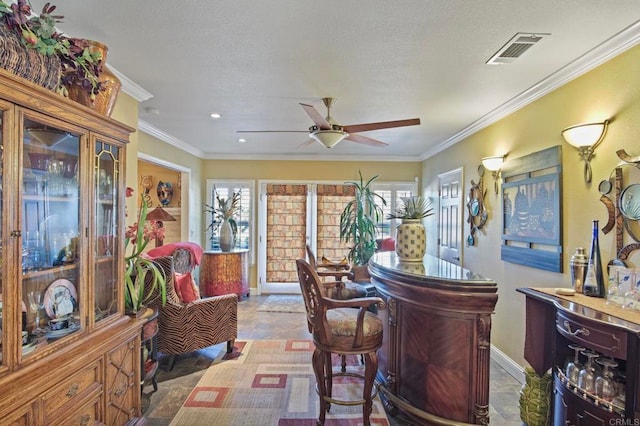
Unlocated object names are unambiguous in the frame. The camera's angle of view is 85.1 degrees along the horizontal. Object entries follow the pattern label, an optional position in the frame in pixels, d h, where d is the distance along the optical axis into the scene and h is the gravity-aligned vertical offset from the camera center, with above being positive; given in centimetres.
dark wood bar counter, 211 -85
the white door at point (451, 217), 459 -7
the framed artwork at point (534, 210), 269 +2
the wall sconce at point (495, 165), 352 +49
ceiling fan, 293 +74
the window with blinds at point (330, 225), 647 -27
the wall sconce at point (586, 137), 226 +50
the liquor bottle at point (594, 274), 213 -38
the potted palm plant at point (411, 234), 275 -18
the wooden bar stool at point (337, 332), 221 -80
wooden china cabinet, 139 -28
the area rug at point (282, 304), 546 -155
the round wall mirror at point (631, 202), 197 +6
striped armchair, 317 -107
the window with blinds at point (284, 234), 648 -45
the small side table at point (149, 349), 269 -117
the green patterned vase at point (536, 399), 229 -125
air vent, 208 +104
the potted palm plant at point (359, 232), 517 -31
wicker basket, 133 +61
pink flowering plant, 245 -47
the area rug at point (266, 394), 253 -152
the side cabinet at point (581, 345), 155 -74
